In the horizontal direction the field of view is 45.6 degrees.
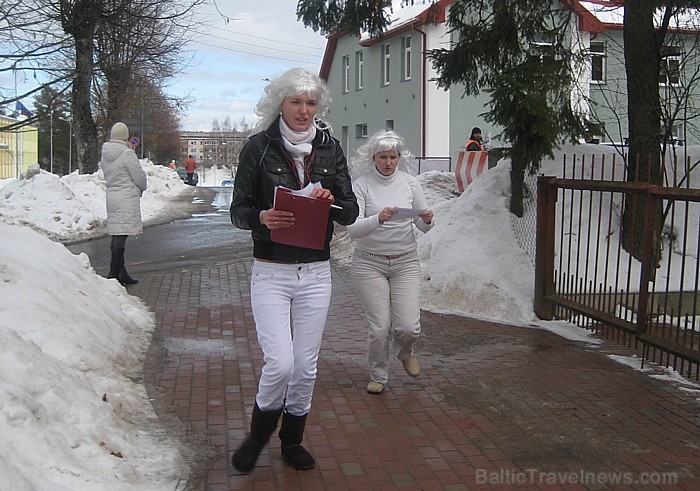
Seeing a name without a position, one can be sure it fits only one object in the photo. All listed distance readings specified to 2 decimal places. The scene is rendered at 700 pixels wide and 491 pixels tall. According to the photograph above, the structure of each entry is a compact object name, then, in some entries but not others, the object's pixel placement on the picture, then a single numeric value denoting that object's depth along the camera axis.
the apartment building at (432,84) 10.13
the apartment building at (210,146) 85.68
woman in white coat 10.32
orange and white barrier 15.85
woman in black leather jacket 4.11
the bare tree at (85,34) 7.62
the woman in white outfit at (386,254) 5.70
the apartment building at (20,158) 58.06
